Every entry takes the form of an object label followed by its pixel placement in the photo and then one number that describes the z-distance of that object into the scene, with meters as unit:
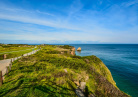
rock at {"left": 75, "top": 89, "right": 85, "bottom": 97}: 9.18
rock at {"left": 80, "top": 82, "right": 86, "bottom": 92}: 10.89
